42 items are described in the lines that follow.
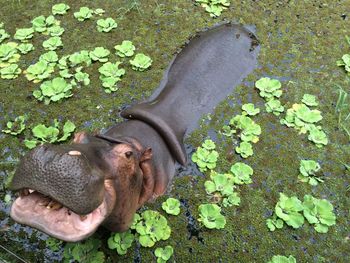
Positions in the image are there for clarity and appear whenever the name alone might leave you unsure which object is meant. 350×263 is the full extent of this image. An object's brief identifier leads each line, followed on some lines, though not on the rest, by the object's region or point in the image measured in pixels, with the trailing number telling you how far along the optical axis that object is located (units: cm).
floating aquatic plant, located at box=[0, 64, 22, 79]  347
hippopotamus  182
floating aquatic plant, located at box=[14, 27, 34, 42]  375
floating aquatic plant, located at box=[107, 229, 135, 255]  259
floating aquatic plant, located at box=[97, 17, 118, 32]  386
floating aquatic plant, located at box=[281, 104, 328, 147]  323
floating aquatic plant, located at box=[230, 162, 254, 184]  297
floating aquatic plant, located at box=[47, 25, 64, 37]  380
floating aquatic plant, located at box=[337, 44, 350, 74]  372
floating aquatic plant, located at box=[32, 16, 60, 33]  384
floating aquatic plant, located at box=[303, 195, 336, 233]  278
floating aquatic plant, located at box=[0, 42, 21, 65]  359
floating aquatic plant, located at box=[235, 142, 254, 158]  310
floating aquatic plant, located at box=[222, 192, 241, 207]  286
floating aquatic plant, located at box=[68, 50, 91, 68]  357
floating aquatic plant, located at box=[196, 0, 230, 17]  411
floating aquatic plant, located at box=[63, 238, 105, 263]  253
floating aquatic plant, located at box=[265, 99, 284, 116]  338
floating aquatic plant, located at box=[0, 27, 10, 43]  376
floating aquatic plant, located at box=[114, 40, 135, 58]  365
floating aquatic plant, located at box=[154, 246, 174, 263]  258
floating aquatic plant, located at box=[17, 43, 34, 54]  365
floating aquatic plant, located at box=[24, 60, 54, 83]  346
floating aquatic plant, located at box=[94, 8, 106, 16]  402
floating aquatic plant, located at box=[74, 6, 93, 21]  395
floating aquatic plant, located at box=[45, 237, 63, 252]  258
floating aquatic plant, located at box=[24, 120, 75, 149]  304
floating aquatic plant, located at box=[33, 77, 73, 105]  330
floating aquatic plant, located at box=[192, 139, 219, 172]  304
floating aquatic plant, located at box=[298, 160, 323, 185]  302
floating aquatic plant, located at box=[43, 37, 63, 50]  369
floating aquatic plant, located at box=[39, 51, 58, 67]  356
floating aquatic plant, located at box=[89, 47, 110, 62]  361
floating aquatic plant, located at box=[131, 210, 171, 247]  265
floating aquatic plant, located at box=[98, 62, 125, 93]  342
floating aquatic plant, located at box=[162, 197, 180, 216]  277
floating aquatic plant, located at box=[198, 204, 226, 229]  273
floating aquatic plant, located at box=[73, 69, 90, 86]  344
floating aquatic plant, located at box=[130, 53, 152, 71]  357
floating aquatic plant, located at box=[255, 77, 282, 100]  347
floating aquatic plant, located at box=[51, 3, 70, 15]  399
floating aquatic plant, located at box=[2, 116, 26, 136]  309
